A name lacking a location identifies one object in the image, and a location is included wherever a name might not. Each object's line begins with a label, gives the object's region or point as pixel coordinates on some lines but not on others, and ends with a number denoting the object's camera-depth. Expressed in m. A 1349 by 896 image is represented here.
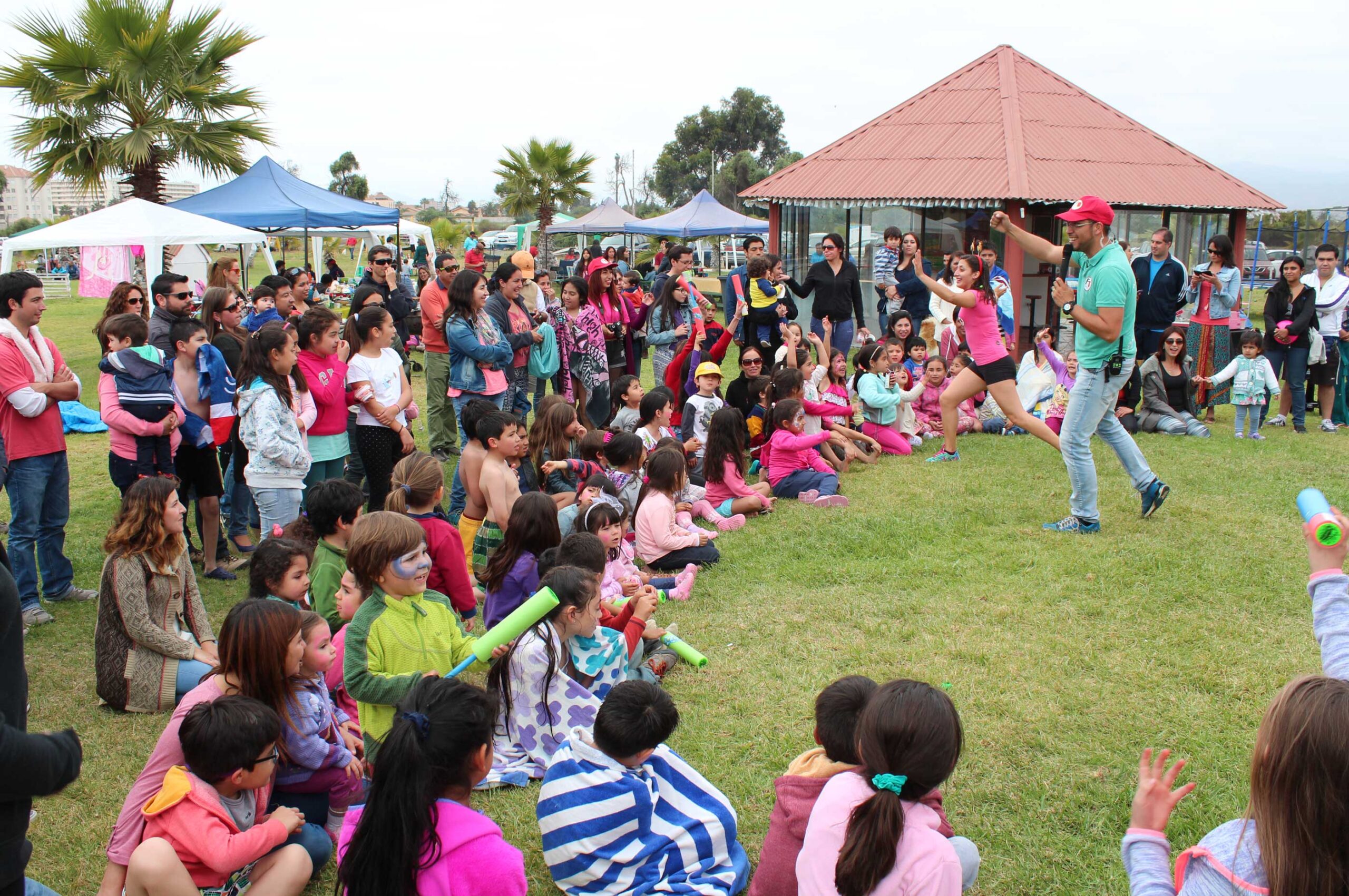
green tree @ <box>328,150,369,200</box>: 64.31
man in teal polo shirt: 6.03
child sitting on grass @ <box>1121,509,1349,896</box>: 1.65
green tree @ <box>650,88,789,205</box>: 51.97
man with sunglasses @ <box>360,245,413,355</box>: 10.62
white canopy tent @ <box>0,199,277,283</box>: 10.39
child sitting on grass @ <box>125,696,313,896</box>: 2.74
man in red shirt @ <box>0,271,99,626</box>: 5.12
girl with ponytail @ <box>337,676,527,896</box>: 2.37
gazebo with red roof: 14.59
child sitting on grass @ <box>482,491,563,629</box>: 4.50
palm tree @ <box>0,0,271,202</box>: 14.07
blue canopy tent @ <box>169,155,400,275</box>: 13.88
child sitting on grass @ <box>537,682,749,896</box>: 3.02
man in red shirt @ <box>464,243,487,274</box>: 11.62
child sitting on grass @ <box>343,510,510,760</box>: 3.55
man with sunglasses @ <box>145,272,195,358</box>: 6.32
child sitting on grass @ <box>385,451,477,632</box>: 4.39
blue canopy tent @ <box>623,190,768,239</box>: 26.88
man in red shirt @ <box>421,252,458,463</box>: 8.46
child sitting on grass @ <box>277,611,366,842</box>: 3.30
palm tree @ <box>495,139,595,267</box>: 33.09
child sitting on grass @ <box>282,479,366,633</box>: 4.38
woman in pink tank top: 7.29
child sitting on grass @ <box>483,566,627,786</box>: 3.65
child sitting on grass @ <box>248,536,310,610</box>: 3.93
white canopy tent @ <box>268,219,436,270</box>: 21.62
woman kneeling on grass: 4.14
